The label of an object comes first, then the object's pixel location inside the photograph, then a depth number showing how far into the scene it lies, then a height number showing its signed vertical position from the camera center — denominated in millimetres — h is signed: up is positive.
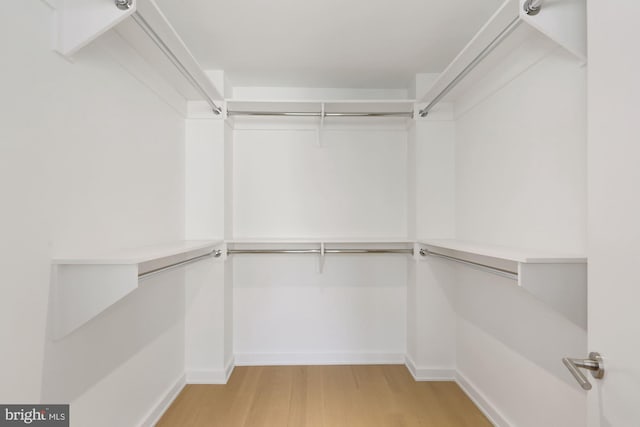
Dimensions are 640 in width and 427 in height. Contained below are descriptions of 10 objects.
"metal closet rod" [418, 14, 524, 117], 1383 +800
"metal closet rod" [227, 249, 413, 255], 2580 -279
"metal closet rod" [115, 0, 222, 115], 1276 +816
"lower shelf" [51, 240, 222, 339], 1256 -271
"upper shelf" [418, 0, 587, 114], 1281 +828
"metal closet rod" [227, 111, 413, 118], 2660 +823
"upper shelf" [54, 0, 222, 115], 1270 +829
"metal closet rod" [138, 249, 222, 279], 1432 -270
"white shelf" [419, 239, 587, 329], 1256 -246
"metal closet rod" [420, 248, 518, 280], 1463 -263
